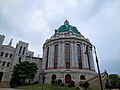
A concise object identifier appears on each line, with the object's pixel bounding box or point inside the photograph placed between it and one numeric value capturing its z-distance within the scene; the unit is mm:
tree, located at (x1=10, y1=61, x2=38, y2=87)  28329
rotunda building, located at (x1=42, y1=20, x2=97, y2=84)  28911
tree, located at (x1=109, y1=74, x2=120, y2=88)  51230
